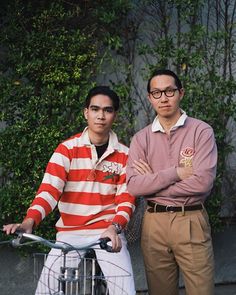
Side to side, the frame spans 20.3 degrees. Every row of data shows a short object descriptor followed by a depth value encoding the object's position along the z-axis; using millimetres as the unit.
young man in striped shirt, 4531
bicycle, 3605
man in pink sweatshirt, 4551
